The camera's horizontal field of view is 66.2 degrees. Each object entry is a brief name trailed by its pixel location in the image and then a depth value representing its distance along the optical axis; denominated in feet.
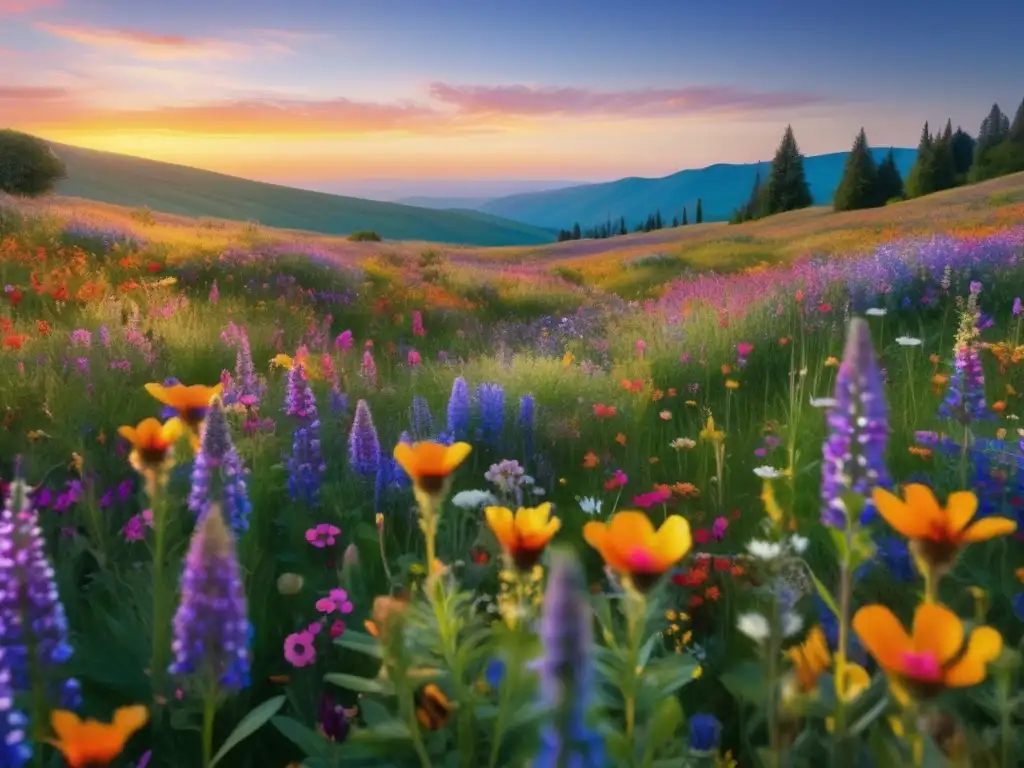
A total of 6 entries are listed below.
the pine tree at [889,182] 198.90
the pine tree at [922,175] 194.39
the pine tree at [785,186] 214.90
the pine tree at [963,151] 226.38
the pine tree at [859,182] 192.13
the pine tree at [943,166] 192.85
